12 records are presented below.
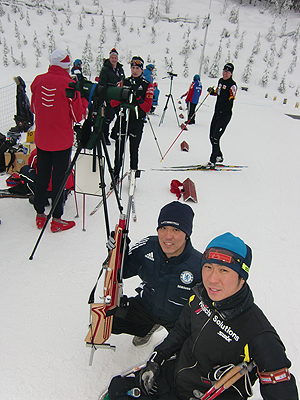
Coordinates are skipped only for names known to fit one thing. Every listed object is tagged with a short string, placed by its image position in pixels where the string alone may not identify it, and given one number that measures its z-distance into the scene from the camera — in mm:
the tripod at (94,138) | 2184
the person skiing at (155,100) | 9452
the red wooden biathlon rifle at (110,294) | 1751
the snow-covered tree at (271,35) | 18672
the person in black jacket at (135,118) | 3895
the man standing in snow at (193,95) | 8625
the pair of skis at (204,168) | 5492
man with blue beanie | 1221
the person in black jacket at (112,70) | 5418
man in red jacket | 2703
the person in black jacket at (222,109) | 5086
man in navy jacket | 1732
